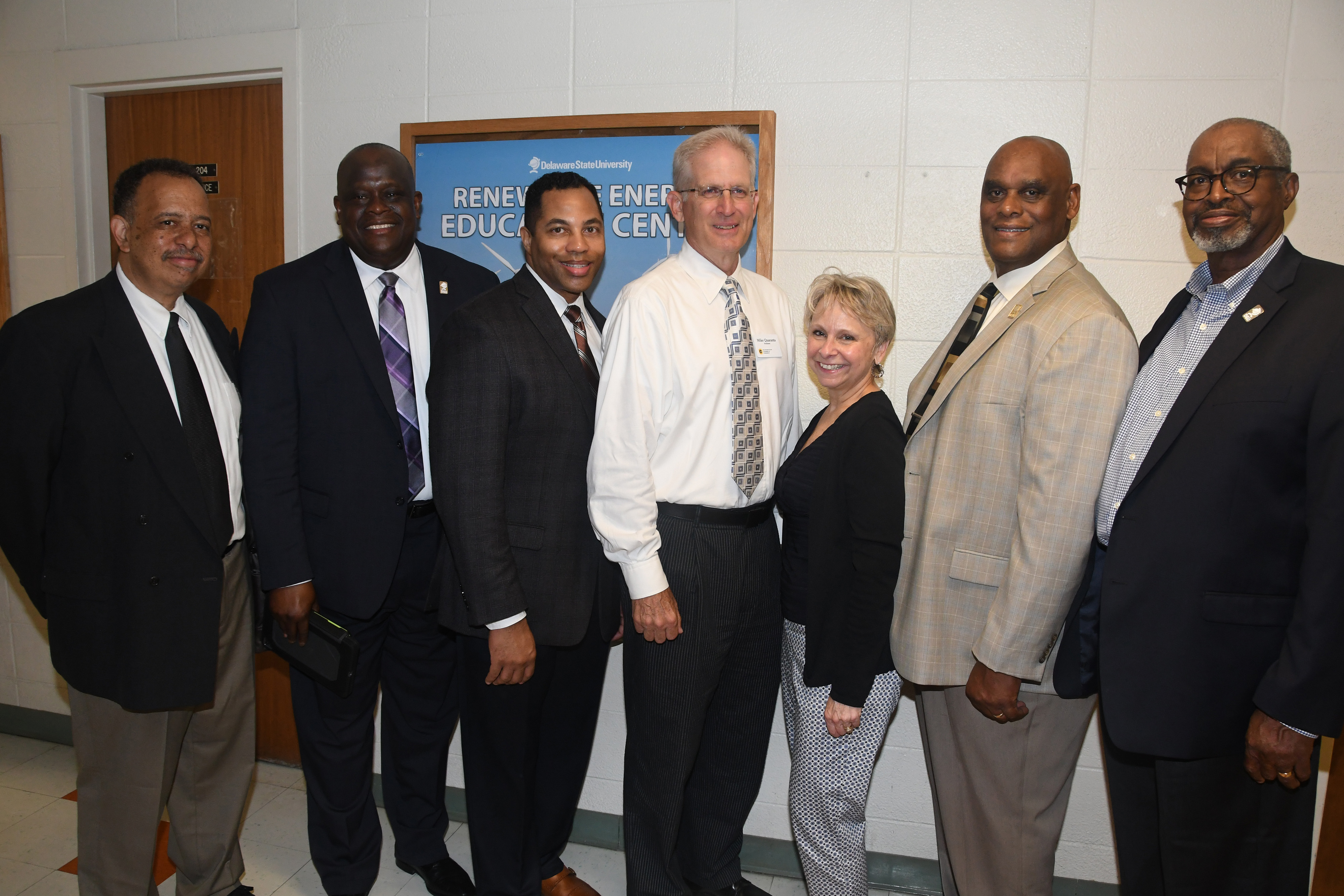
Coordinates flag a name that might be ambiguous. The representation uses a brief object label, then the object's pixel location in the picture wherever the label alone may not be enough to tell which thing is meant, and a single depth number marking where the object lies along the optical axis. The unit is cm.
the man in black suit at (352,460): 211
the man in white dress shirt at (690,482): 195
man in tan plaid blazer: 169
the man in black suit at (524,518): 195
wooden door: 297
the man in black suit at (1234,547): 147
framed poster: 249
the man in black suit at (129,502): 195
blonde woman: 185
